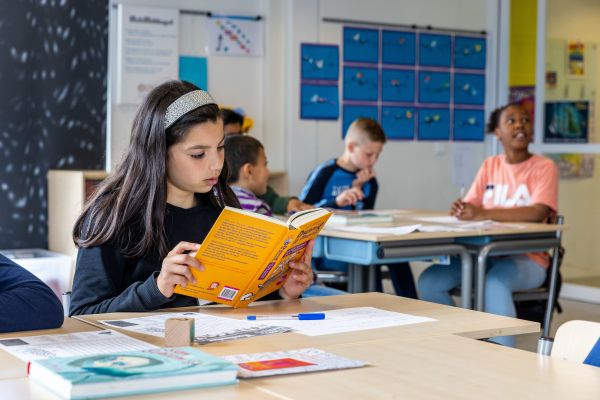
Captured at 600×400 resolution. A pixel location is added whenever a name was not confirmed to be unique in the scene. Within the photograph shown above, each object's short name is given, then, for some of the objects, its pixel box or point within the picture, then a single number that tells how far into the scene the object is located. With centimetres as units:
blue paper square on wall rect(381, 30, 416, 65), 680
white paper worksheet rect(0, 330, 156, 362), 165
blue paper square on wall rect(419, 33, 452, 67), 697
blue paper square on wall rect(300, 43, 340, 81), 641
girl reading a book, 230
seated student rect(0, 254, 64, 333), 187
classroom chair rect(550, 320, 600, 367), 180
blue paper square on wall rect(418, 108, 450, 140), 699
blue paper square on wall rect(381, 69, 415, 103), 682
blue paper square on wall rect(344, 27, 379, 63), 662
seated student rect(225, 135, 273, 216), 404
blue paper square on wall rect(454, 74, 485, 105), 715
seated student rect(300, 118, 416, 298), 519
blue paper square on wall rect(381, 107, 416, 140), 683
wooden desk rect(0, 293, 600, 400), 142
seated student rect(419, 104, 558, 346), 434
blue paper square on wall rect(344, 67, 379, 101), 664
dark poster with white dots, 546
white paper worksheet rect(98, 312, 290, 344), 186
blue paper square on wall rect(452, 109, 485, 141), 715
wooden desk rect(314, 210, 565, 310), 392
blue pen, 208
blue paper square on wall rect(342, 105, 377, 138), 662
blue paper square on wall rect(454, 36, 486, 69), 714
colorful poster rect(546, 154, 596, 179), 650
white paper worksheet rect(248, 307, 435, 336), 195
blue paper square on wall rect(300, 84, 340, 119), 642
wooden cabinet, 527
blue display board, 668
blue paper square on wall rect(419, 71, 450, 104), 699
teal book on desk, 133
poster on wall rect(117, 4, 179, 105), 573
